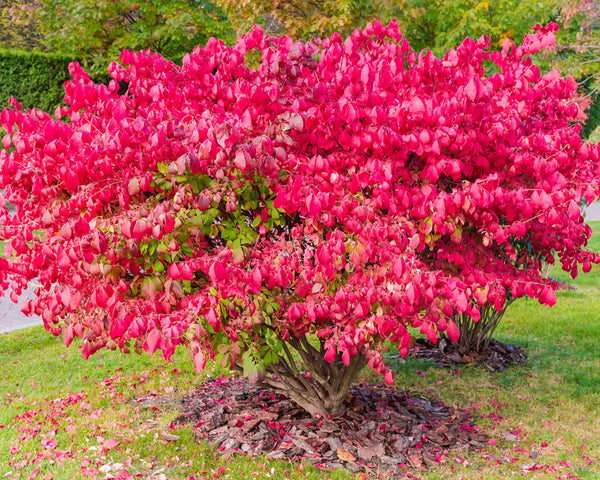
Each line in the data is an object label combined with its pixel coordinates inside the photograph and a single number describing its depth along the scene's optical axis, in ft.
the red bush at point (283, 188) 8.79
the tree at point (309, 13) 38.78
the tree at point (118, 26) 46.60
